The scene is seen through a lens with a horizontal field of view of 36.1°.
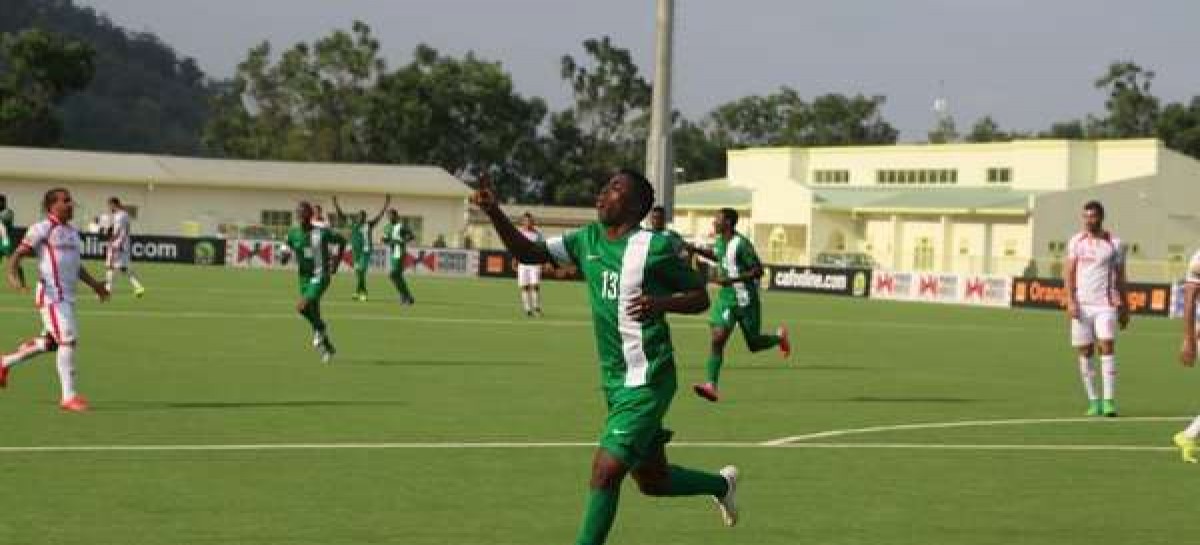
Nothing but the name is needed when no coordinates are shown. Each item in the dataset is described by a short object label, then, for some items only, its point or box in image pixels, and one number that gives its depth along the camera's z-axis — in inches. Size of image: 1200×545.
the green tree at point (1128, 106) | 4906.5
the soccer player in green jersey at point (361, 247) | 1672.0
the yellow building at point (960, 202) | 3378.4
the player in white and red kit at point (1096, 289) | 743.1
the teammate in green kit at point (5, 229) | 1464.1
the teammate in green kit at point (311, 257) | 953.5
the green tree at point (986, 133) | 5615.2
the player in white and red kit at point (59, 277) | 660.1
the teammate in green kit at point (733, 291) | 766.5
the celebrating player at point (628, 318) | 352.5
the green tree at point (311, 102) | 4776.1
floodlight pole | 1194.6
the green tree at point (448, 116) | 4594.0
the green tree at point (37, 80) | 4128.9
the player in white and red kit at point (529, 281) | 1482.3
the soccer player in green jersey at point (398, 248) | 1606.8
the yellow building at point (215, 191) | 3388.3
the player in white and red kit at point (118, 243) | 1576.9
